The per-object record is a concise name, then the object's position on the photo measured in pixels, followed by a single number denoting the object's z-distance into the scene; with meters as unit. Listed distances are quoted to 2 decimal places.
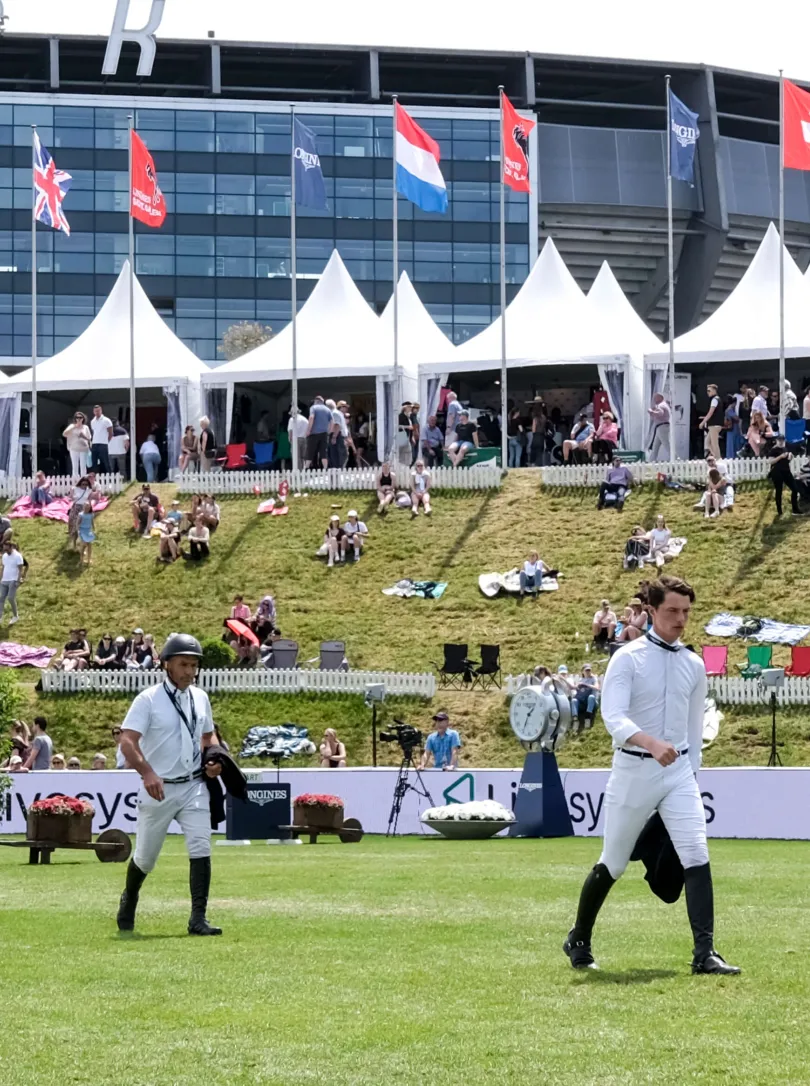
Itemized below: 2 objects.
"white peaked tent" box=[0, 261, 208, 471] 51.78
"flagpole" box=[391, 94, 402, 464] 49.23
